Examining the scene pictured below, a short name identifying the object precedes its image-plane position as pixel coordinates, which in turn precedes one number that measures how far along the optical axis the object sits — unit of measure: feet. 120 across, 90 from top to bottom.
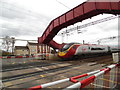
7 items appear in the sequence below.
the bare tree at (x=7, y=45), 126.92
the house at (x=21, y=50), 165.98
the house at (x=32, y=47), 173.64
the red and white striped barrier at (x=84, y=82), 5.12
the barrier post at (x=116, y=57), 25.80
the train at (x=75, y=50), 43.98
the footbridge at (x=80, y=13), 32.48
